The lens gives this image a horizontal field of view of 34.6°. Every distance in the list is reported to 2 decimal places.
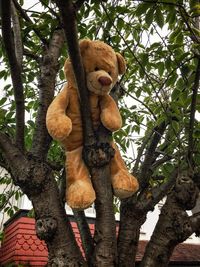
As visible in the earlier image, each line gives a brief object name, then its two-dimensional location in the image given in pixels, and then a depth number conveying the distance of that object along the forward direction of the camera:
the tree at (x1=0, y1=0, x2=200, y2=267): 1.64
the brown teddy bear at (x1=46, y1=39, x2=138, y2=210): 1.69
